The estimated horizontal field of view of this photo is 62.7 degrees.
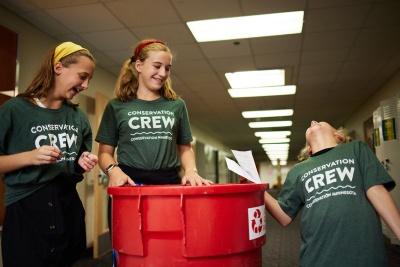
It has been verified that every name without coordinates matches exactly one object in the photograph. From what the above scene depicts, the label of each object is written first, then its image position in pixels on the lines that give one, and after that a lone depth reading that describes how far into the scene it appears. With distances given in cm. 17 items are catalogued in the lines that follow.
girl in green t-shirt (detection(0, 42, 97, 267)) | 99
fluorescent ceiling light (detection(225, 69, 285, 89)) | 500
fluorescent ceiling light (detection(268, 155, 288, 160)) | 2266
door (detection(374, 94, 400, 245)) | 370
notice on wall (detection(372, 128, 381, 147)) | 432
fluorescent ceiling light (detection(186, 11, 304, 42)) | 320
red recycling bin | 88
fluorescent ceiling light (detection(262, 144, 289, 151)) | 1557
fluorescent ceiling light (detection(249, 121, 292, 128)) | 946
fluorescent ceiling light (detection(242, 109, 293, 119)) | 783
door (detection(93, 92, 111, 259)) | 382
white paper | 113
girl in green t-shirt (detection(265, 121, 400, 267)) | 127
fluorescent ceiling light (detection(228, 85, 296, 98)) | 584
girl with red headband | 123
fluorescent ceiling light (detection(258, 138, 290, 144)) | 1337
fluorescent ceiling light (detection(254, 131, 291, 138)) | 1145
